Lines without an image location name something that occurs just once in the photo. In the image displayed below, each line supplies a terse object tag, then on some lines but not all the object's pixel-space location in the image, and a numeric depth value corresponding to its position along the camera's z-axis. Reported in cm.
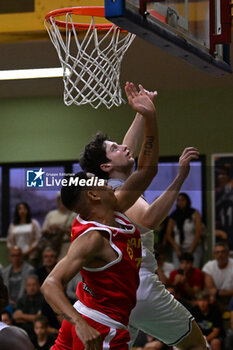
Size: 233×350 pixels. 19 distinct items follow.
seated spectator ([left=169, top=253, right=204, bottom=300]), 1187
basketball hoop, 788
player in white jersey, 621
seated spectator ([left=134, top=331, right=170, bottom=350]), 1048
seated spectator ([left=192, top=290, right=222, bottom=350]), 1102
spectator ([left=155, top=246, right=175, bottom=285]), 1260
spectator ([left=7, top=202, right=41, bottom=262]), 1351
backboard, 551
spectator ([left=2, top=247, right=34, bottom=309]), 1266
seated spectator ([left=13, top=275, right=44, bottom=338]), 1225
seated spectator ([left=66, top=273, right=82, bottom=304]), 1197
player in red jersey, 533
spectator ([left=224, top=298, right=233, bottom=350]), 1057
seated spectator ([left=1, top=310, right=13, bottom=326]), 1111
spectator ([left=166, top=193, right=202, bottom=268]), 1307
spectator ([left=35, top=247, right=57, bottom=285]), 1262
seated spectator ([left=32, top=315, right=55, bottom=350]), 1120
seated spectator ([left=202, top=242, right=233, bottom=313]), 1220
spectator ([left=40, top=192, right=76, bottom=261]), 1295
